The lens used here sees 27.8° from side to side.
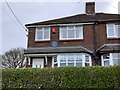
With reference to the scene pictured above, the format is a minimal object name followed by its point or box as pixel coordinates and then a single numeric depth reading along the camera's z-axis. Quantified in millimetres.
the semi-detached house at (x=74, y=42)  21172
